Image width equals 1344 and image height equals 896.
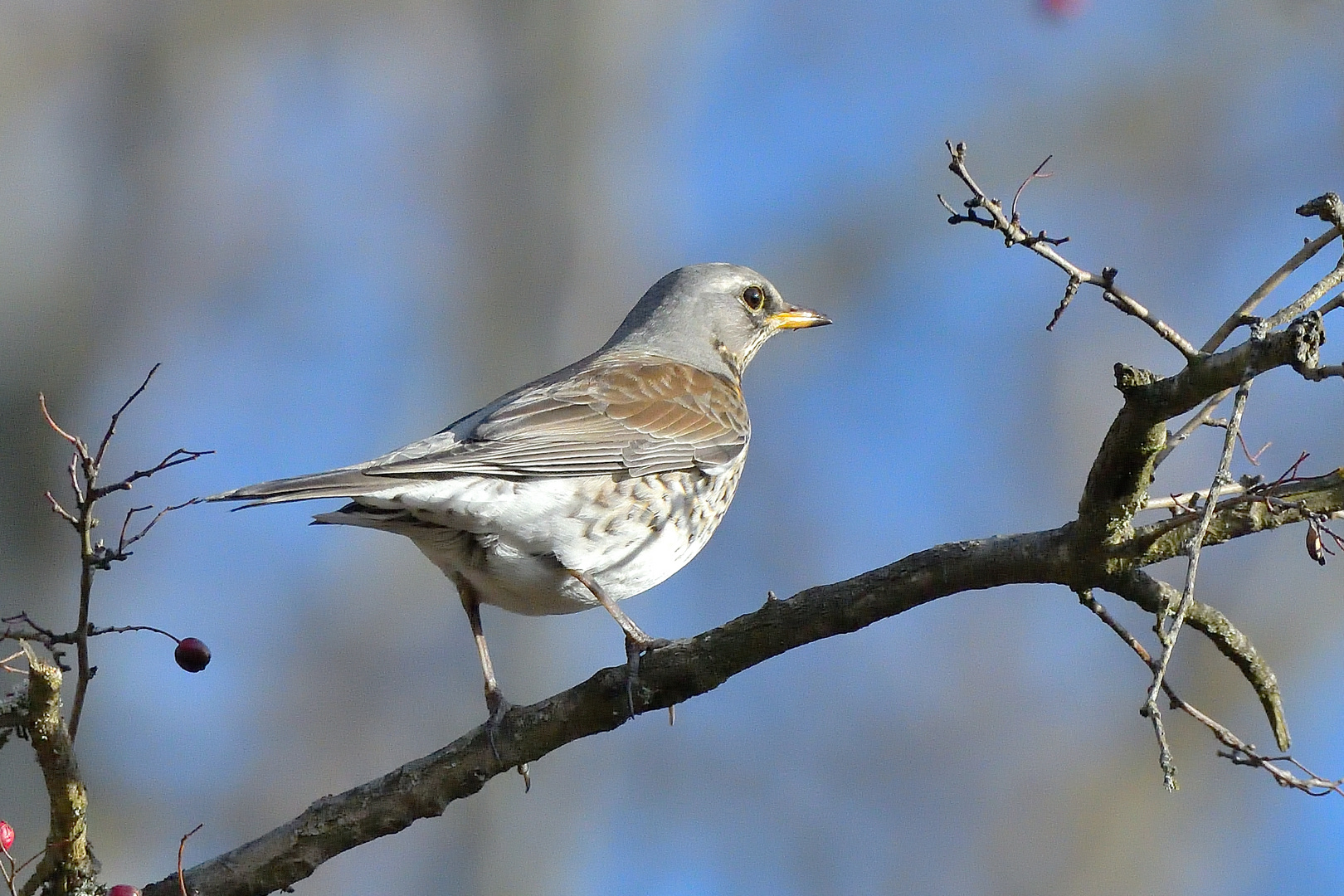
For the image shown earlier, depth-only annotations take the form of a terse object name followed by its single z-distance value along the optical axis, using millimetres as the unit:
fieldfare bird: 8133
